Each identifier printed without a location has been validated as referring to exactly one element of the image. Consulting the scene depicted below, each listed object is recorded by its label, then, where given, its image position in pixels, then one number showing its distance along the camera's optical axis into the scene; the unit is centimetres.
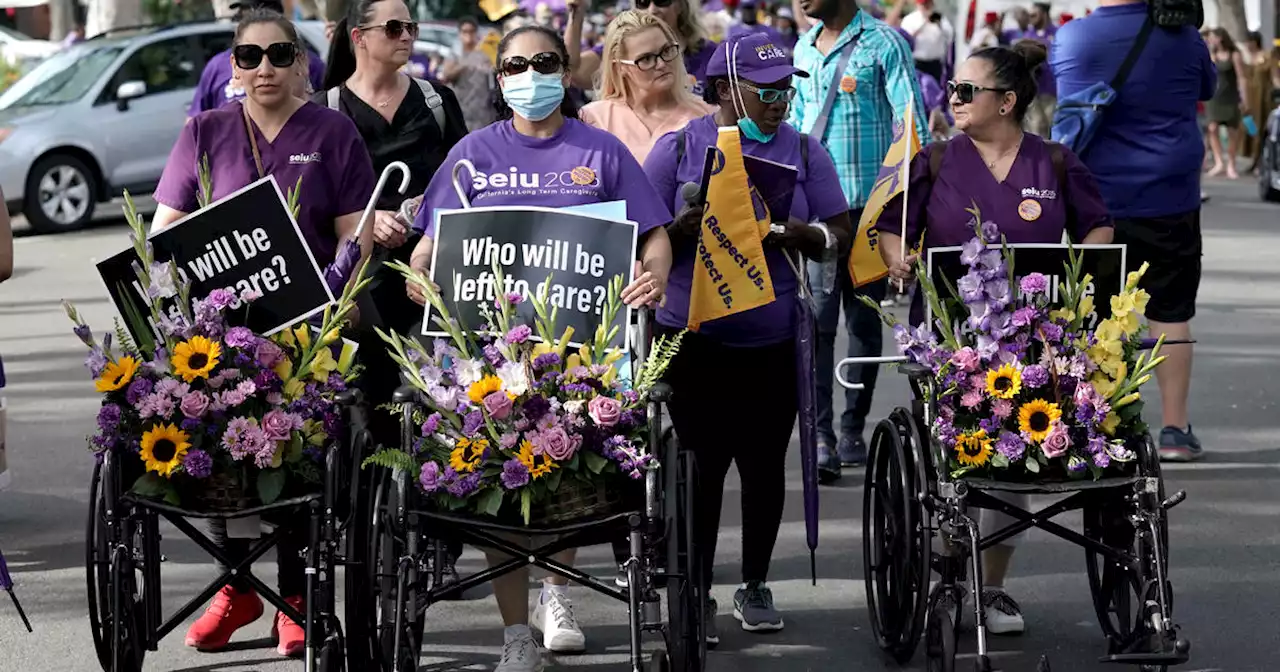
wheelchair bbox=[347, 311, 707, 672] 1027
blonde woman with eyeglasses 1394
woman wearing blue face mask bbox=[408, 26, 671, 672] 1184
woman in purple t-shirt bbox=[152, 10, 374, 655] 1223
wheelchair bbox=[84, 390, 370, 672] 1068
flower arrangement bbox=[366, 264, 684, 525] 1042
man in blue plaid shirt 1727
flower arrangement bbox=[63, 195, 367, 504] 1082
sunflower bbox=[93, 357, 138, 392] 1092
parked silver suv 3747
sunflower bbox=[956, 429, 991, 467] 1124
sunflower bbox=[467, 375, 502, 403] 1056
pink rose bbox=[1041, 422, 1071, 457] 1108
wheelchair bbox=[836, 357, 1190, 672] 1080
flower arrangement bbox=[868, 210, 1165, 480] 1120
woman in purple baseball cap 1273
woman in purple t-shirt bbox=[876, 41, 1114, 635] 1255
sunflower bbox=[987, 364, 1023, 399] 1128
